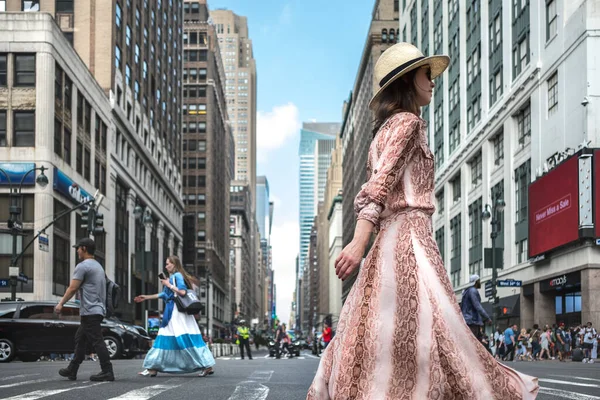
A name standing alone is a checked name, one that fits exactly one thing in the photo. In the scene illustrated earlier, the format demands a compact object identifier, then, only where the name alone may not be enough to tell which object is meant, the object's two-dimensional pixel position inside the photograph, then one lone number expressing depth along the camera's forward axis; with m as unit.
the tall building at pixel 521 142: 30.87
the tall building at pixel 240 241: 172.00
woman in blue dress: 11.66
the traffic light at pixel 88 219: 26.91
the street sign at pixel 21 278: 27.49
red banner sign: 31.80
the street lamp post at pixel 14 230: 26.69
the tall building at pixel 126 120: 44.07
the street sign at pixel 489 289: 29.52
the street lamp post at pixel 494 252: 30.29
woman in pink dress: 3.95
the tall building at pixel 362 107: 92.88
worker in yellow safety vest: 31.29
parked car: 21.75
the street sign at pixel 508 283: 30.73
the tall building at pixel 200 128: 103.69
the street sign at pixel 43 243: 26.28
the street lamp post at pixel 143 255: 33.79
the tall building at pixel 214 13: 199.25
